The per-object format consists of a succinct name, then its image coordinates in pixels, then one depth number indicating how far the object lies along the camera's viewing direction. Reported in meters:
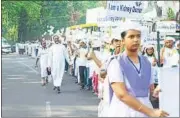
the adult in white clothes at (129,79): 4.69
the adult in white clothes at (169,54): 11.26
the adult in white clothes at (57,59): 17.77
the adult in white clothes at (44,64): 20.00
